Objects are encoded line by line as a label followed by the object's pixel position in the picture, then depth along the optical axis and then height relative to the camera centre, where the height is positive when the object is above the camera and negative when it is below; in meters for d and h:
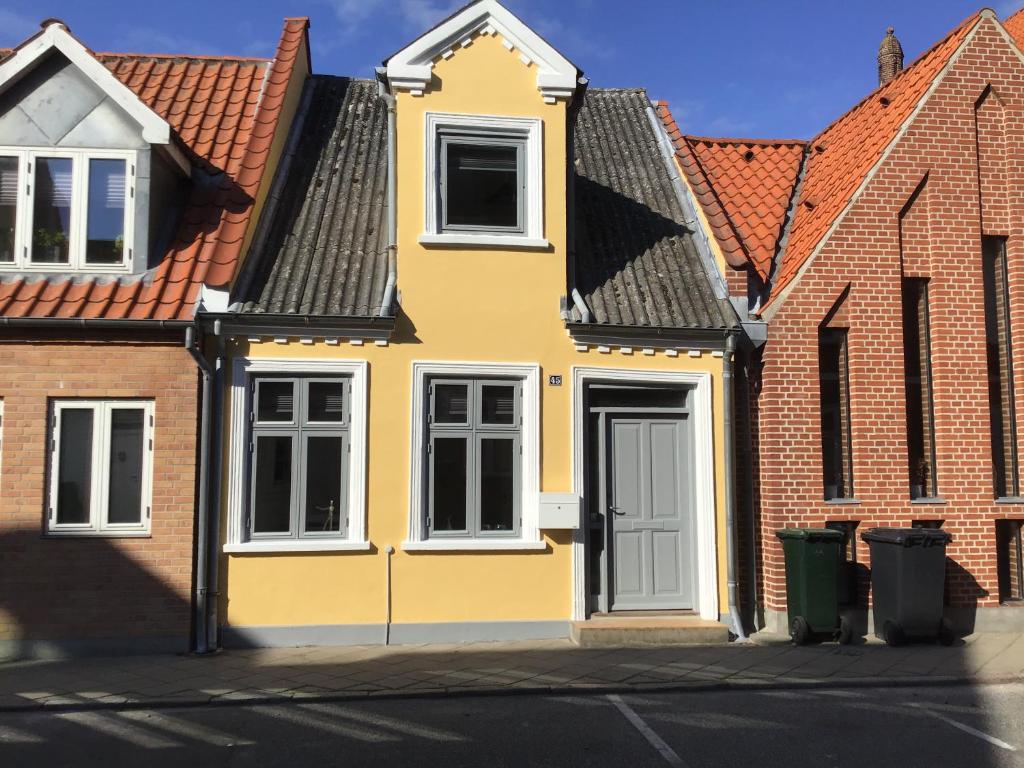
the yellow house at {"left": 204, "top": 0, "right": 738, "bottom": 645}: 8.95 +0.74
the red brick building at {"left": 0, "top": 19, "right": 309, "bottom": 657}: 8.45 +1.13
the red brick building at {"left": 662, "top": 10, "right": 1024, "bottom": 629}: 9.71 +1.42
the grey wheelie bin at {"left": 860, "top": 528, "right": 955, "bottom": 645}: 8.89 -1.32
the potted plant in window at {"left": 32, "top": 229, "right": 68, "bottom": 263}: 9.20 +2.39
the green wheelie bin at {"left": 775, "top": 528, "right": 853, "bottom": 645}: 8.99 -1.36
